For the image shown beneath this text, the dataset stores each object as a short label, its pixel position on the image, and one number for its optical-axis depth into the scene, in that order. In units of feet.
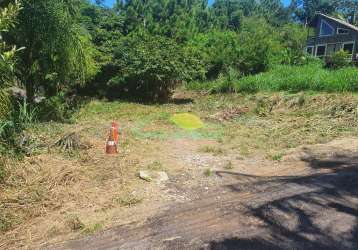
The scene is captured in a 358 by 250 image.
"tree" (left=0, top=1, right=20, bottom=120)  13.69
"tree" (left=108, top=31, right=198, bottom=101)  45.70
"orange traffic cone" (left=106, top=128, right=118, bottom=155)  22.34
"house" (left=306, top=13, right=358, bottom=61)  96.92
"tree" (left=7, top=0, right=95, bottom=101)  31.40
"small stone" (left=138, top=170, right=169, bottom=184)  19.13
